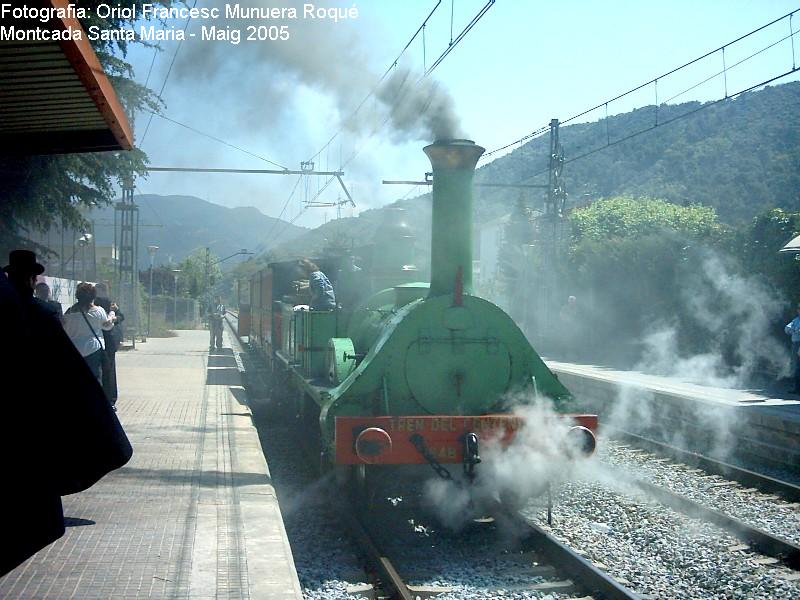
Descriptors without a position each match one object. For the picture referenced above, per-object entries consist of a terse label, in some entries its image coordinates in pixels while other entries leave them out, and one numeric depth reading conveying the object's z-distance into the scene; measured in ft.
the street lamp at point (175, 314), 146.94
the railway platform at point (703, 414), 34.42
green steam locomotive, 19.95
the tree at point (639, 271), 74.08
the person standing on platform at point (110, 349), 25.91
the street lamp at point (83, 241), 65.06
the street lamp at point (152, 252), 108.14
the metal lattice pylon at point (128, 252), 85.51
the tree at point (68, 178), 37.63
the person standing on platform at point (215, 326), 81.10
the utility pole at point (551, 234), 79.61
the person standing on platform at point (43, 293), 26.77
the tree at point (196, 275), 198.91
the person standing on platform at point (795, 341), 45.39
